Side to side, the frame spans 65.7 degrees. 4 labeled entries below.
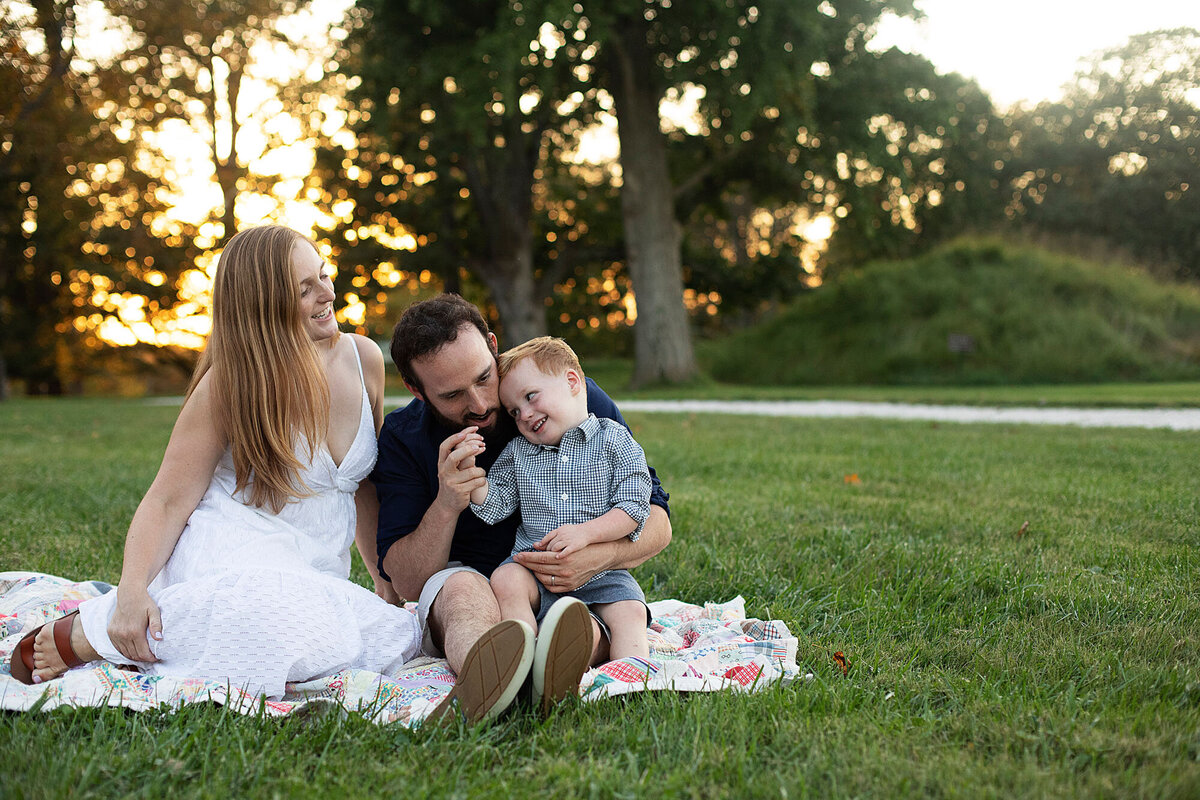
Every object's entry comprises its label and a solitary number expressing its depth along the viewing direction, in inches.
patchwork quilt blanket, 93.4
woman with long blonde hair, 99.4
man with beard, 108.3
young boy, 113.7
